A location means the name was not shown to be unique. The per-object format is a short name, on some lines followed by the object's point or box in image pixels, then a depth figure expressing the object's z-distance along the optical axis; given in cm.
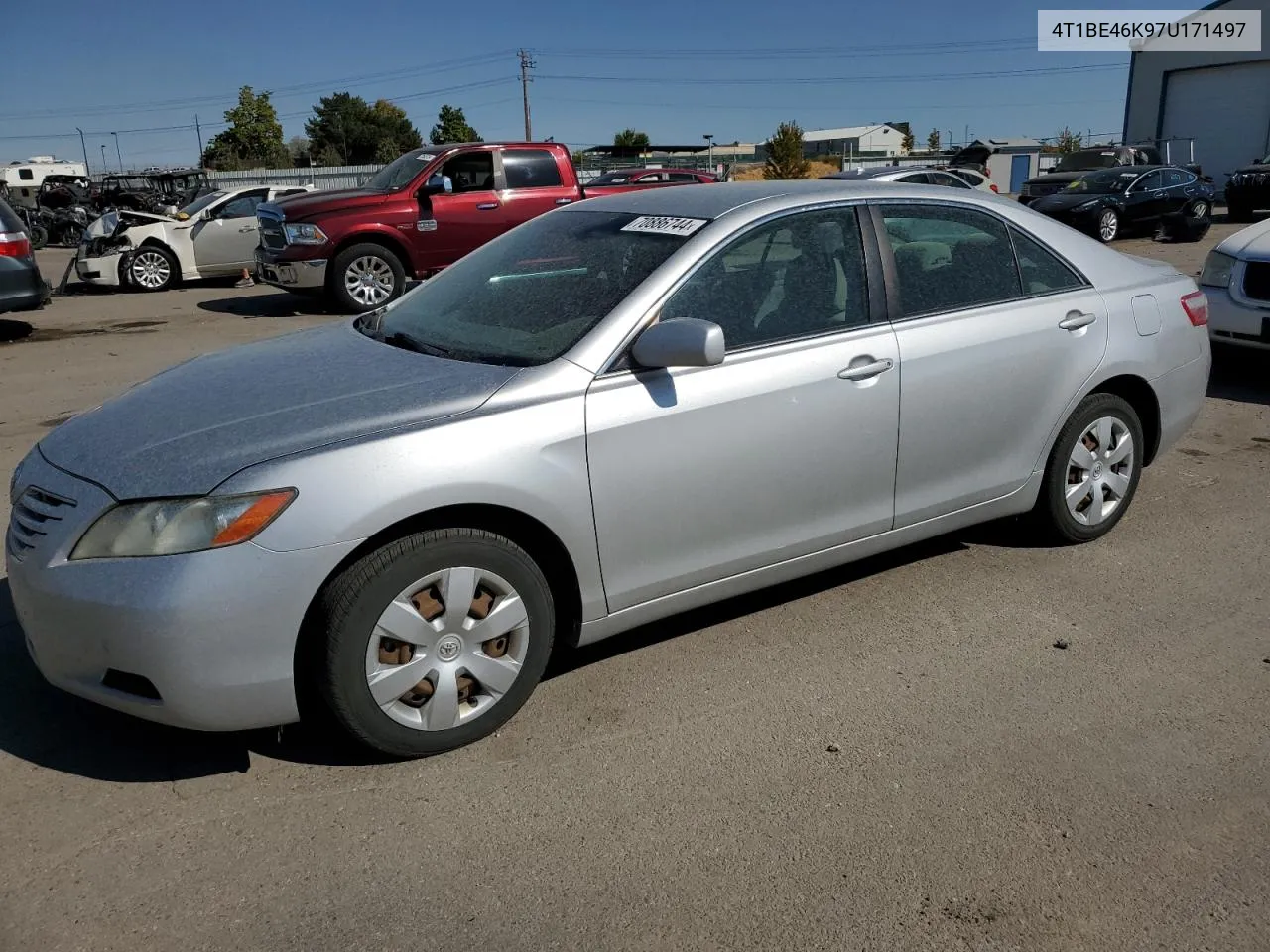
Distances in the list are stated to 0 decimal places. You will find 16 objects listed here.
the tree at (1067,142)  6500
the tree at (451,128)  7606
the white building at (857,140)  9962
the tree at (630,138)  8750
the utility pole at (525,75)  6123
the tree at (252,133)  7156
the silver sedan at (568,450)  278
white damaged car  1587
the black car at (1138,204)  1994
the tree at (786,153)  4459
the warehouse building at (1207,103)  3478
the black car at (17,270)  1058
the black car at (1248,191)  2400
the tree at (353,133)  8181
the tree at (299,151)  7631
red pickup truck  1214
